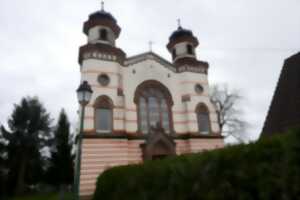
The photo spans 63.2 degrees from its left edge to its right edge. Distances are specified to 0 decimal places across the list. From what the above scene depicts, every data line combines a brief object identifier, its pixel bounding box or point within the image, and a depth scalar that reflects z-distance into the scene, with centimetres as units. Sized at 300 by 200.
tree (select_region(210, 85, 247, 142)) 3222
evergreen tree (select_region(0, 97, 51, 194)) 3103
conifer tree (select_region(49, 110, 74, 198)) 3250
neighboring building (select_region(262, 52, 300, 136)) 1206
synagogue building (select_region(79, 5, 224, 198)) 1695
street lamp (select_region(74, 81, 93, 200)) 874
